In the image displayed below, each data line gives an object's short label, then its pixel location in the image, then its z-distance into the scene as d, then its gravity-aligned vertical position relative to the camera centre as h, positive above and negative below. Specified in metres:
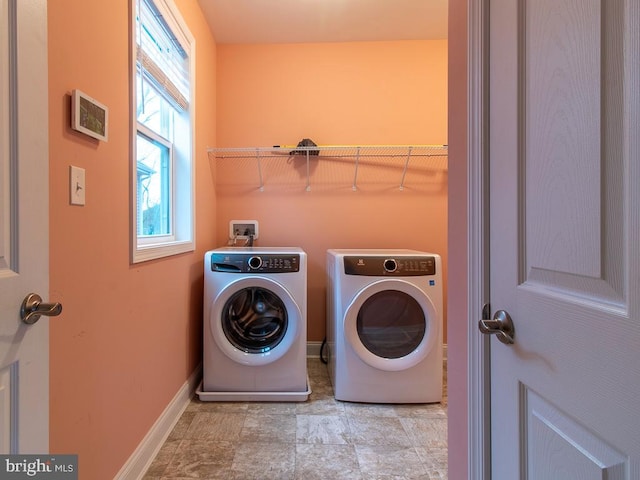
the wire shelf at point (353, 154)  2.29 +0.70
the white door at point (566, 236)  0.42 +0.01
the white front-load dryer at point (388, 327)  1.68 -0.54
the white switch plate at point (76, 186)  0.85 +0.16
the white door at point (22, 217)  0.56 +0.05
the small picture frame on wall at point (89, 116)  0.85 +0.40
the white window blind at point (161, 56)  1.35 +1.00
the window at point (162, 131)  1.31 +0.61
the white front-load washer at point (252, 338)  1.69 -0.59
